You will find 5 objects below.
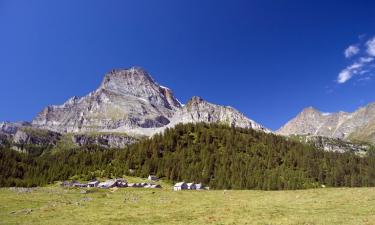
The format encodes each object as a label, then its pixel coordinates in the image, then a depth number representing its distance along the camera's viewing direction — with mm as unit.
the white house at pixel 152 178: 149075
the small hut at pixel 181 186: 116100
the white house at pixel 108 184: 117475
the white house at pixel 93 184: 129825
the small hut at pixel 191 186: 122000
